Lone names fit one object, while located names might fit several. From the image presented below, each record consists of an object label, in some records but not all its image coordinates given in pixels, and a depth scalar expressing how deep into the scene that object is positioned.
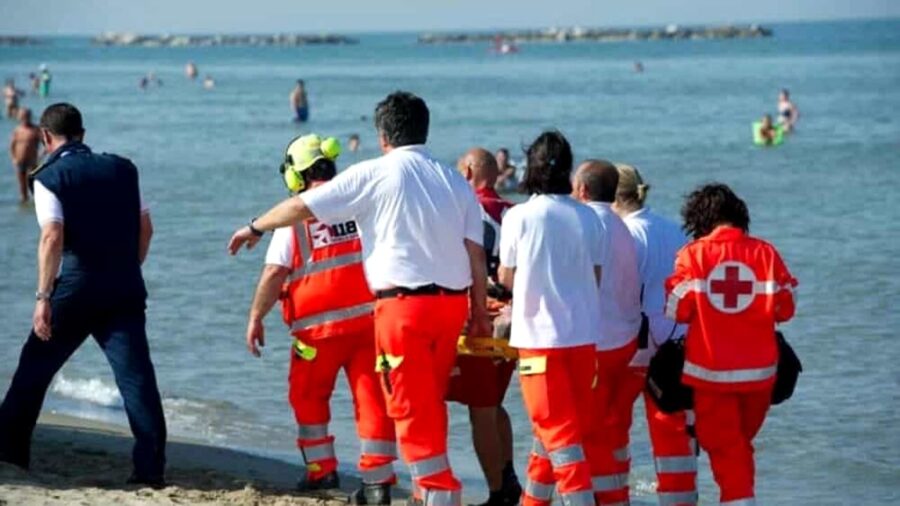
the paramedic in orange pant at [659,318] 16.83
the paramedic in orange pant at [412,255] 15.84
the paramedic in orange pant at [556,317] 15.76
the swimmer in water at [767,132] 88.52
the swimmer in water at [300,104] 109.44
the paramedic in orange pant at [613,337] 16.56
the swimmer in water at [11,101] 113.87
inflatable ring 89.12
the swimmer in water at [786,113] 95.55
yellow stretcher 16.91
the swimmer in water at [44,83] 147.75
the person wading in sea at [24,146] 58.36
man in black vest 17.39
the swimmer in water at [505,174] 56.19
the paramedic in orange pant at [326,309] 17.53
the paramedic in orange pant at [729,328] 15.97
